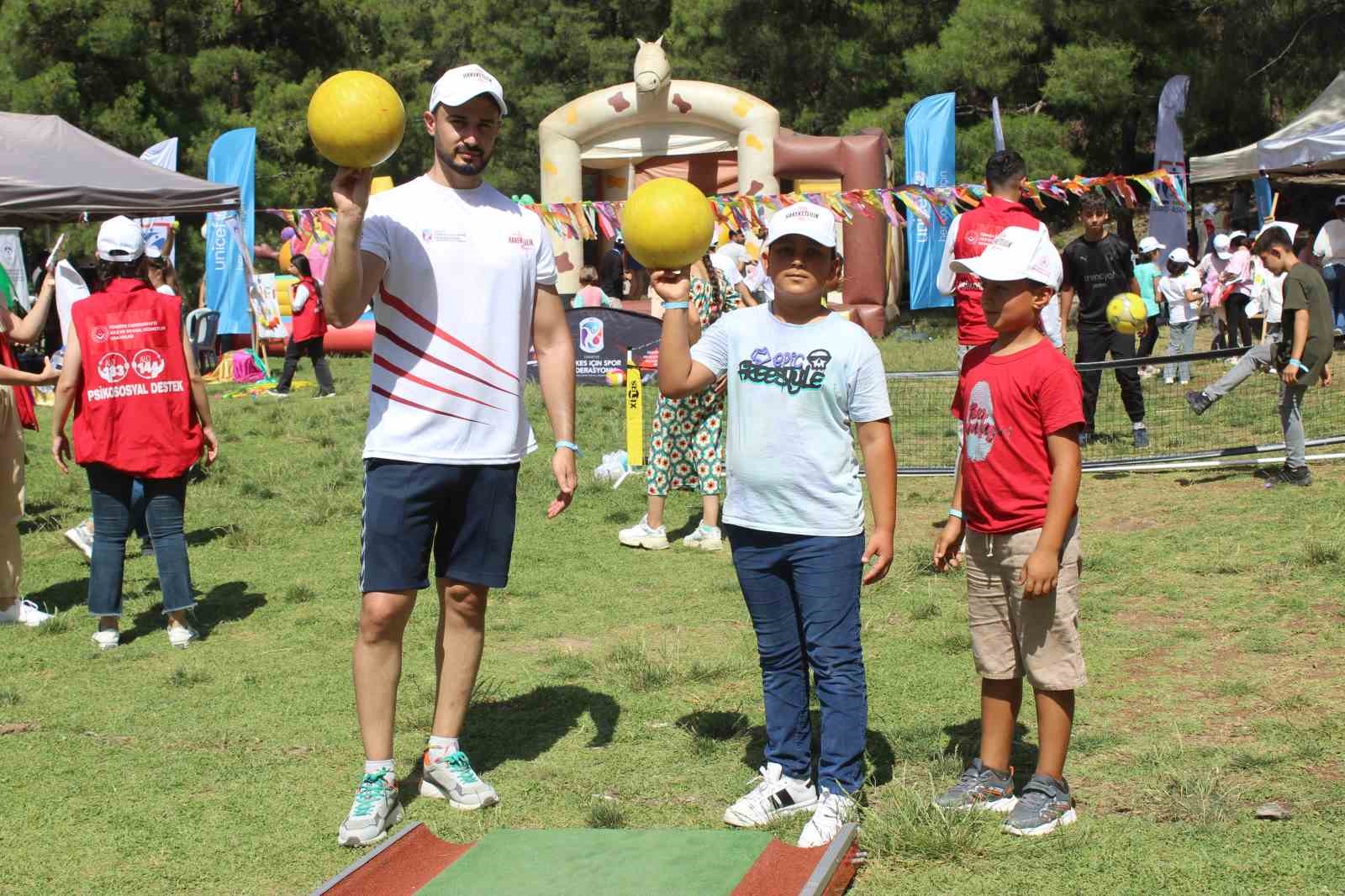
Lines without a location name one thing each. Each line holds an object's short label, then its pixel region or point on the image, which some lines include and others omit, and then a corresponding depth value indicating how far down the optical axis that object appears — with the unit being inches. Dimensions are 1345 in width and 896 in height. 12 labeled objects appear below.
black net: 439.8
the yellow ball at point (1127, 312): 398.6
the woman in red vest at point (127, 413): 263.7
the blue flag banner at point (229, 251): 887.7
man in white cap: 170.9
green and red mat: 142.4
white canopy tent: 676.1
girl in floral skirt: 334.3
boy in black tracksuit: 431.5
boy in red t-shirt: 160.9
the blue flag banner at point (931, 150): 965.8
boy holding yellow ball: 166.6
